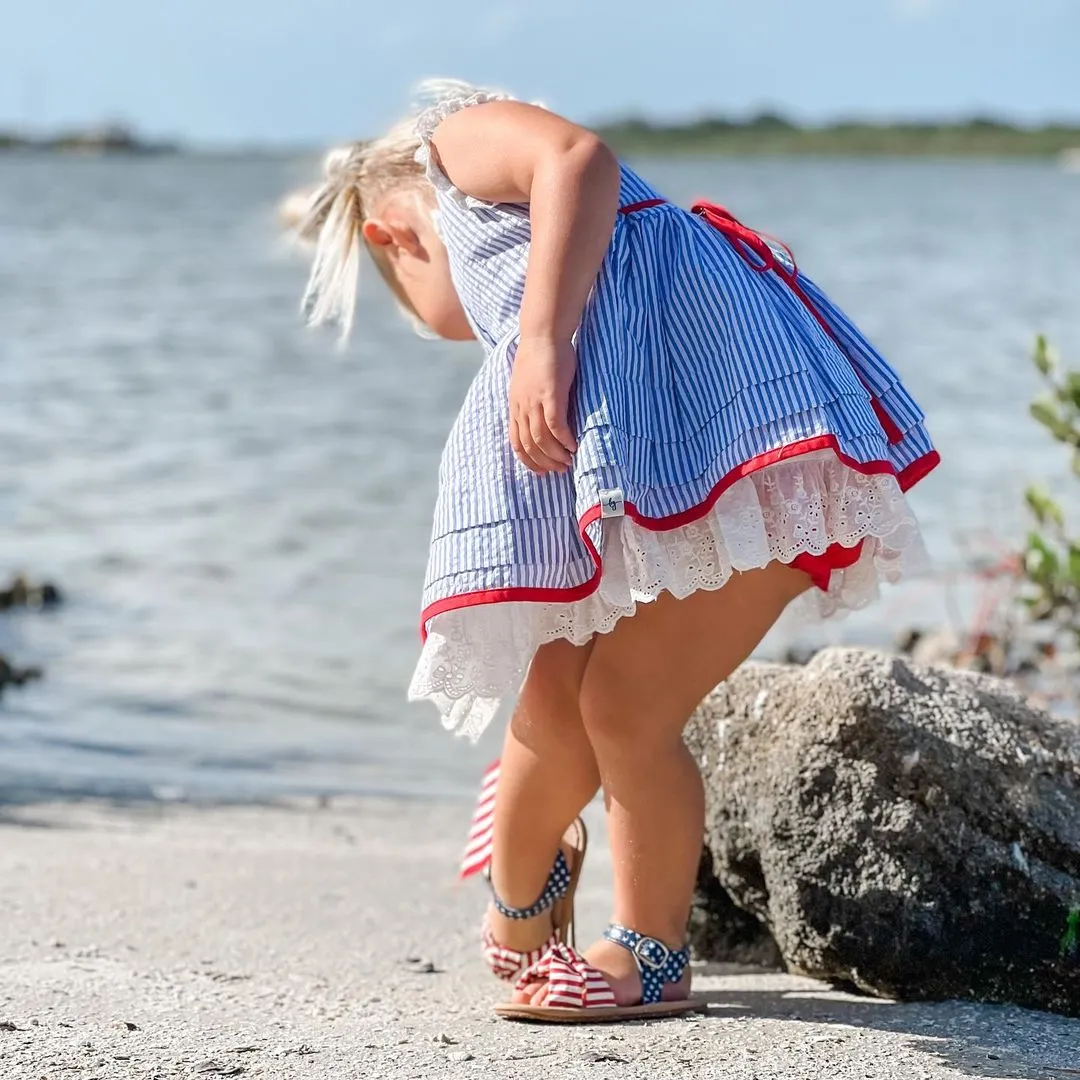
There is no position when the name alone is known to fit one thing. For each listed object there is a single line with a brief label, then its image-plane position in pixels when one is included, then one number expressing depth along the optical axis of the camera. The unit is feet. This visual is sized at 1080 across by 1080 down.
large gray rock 17.89
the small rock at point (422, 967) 19.97
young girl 15.65
